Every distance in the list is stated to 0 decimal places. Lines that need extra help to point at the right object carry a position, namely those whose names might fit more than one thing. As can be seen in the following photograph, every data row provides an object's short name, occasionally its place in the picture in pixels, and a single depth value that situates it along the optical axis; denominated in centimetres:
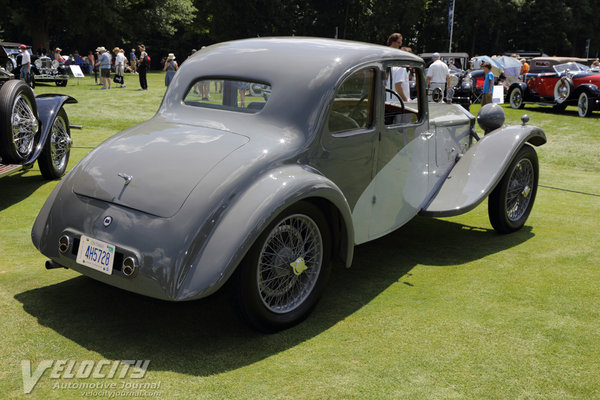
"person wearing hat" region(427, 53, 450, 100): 1337
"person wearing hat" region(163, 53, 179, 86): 2028
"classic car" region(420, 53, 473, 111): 2075
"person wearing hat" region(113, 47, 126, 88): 2514
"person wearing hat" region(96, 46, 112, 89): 2272
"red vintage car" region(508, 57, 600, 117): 1700
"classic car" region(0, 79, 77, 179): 601
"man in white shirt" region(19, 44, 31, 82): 2135
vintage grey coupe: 324
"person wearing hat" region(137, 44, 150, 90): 2294
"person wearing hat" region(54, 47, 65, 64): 3396
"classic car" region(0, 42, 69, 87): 2487
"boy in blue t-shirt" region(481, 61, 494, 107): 1530
